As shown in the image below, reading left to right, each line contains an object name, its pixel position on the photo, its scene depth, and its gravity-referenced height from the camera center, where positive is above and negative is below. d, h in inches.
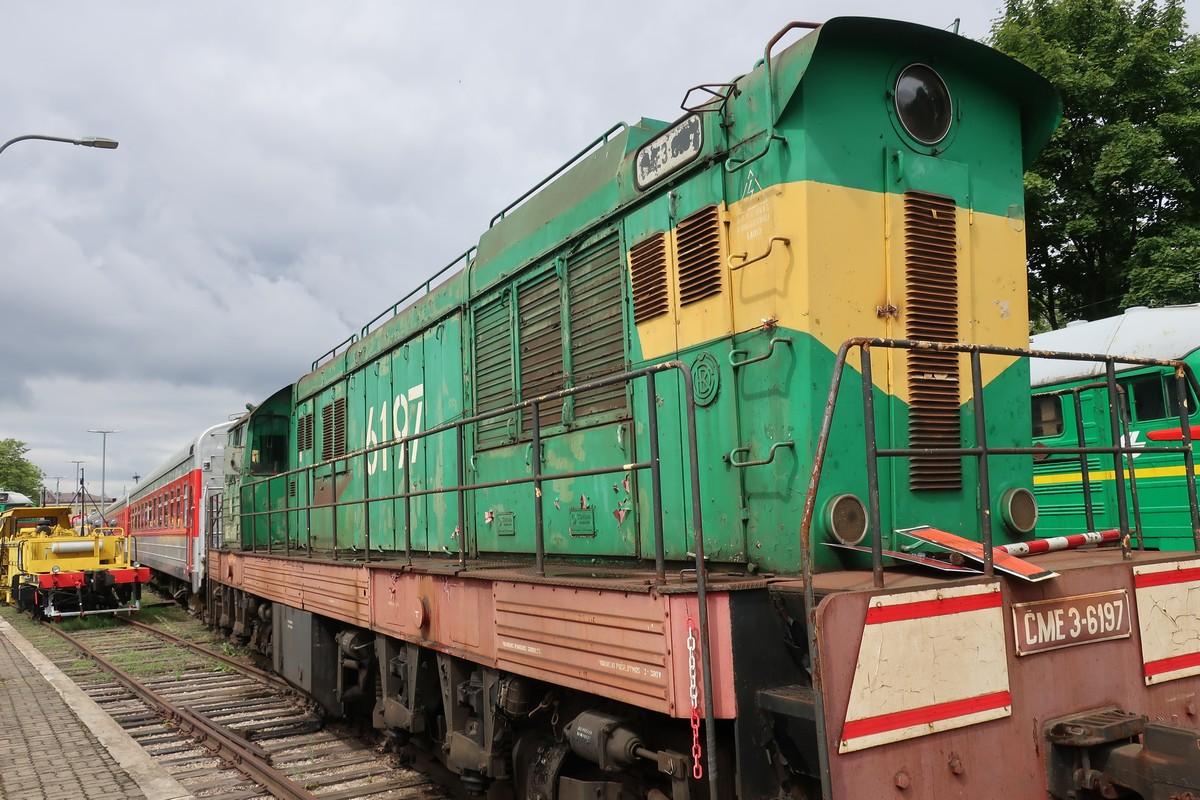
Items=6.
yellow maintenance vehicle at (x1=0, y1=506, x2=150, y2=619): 665.6 -41.7
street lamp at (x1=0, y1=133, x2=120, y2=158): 439.5 +185.6
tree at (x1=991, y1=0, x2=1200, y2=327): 634.2 +240.2
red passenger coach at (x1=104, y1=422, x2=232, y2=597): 649.6 +1.7
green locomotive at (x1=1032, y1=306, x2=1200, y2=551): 346.6 +21.8
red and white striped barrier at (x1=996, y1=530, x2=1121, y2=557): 140.9 -11.3
